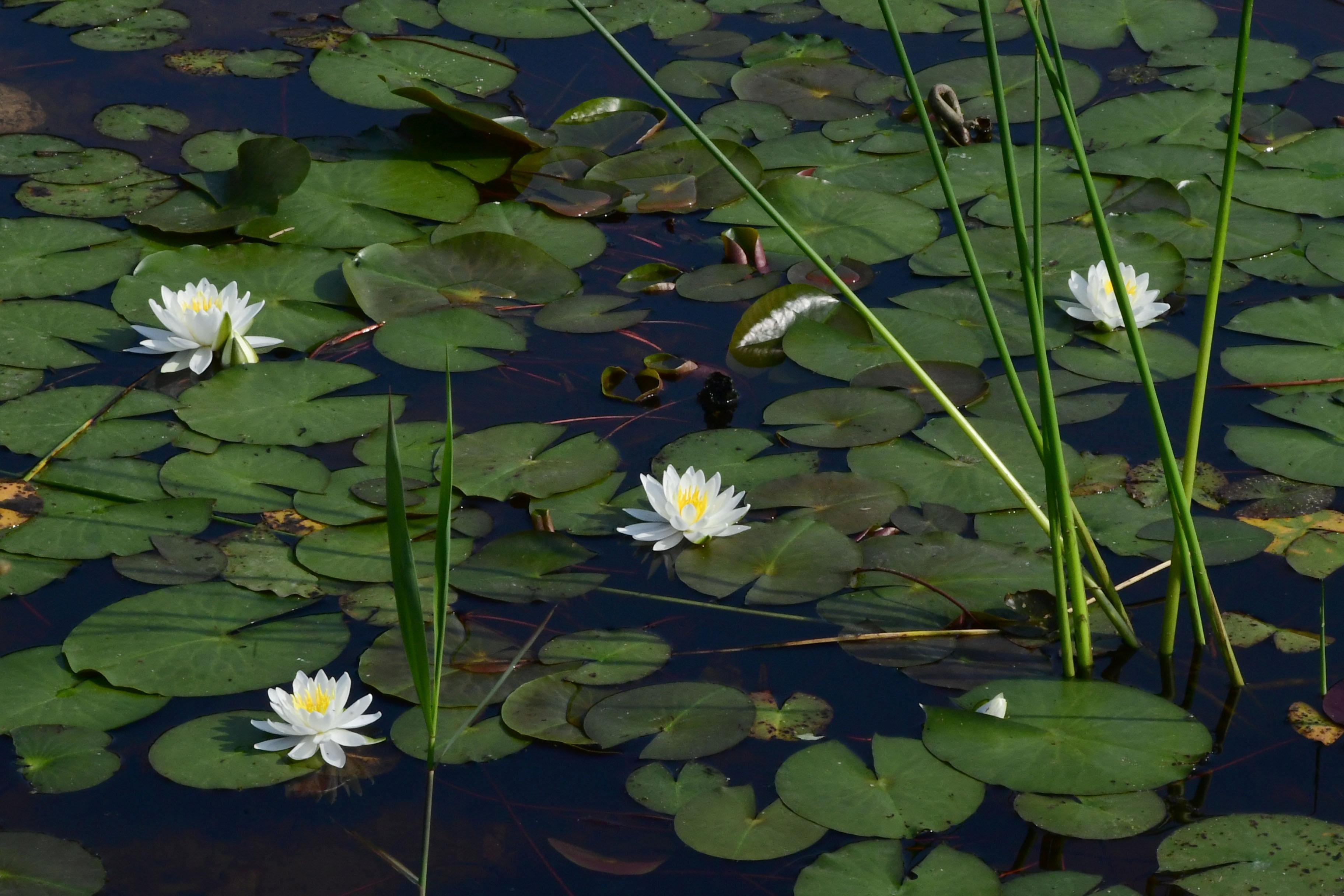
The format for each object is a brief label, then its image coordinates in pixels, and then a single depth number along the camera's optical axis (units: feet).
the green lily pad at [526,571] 19.90
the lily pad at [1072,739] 16.66
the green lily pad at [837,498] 21.12
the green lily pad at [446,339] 25.34
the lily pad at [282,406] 23.24
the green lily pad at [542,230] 28.71
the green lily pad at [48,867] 15.71
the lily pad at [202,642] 18.45
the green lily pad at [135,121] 32.50
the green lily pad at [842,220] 28.55
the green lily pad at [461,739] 17.34
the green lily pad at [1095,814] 16.03
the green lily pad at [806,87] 33.58
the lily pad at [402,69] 33.81
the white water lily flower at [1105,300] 24.88
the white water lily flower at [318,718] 17.07
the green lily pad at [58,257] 27.14
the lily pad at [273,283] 26.32
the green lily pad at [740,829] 15.93
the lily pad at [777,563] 19.74
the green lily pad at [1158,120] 31.96
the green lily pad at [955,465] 21.65
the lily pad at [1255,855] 15.26
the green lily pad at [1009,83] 33.12
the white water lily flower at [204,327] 24.54
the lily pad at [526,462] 21.86
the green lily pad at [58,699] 17.87
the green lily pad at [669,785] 16.67
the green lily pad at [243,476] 21.86
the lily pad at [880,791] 16.21
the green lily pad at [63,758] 17.07
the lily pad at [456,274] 26.94
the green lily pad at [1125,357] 24.72
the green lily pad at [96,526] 20.71
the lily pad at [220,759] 17.08
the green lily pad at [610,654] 18.43
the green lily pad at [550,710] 17.57
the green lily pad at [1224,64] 33.78
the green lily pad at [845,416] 23.04
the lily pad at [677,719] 17.37
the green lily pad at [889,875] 15.25
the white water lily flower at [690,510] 20.27
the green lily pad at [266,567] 20.04
